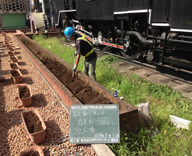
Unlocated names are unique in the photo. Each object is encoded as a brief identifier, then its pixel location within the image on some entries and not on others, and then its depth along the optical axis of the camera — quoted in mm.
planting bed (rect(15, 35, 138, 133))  2926
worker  4324
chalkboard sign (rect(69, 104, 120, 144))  2447
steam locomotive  4551
